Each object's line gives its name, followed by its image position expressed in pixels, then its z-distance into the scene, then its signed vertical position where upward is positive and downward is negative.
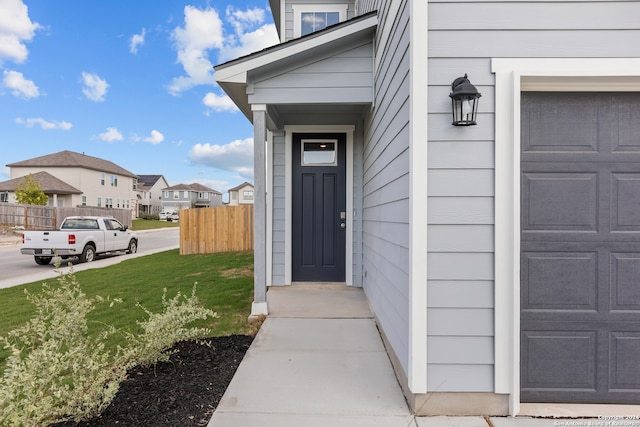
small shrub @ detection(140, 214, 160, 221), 39.96 -0.55
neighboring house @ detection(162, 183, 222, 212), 51.72 +2.20
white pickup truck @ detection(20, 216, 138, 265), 8.69 -0.78
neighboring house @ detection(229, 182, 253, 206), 56.62 +2.96
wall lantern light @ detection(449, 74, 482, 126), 1.97 +0.66
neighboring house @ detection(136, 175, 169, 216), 46.59 +2.68
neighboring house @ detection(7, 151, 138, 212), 28.55 +3.21
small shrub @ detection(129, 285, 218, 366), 2.53 -0.94
